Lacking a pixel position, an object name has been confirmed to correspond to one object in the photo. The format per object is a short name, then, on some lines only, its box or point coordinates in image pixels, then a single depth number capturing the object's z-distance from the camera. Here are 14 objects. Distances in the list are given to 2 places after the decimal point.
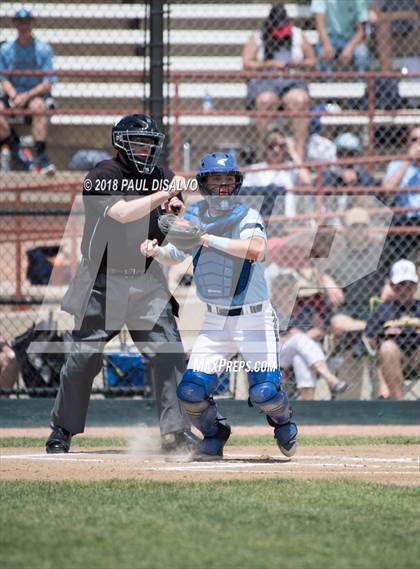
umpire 7.48
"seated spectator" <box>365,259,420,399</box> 10.23
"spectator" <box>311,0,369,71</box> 13.70
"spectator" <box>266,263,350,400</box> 10.18
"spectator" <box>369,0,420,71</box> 13.79
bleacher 13.66
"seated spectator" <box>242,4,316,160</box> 12.76
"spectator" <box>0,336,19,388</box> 9.98
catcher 6.99
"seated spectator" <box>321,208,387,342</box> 10.70
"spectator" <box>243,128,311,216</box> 11.96
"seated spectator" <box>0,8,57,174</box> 12.29
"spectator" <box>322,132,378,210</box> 11.72
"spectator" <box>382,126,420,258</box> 11.20
